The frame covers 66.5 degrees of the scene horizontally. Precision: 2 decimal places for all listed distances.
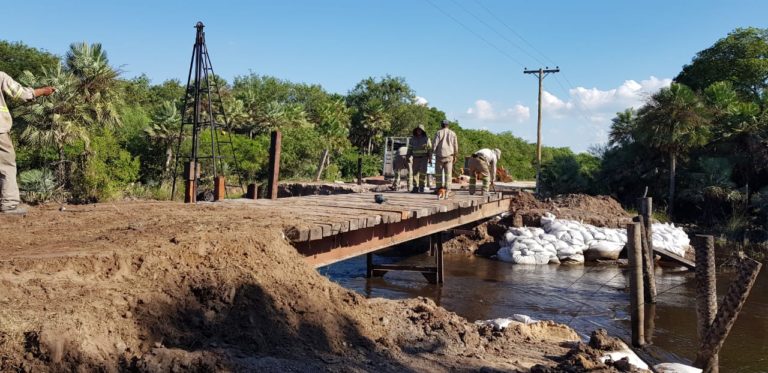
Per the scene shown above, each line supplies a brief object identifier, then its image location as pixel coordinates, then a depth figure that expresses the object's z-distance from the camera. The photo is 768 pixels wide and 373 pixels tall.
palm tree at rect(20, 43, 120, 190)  17.25
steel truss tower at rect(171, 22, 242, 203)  9.49
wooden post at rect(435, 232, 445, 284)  13.05
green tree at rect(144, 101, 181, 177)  22.34
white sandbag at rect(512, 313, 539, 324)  8.16
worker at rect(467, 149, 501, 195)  14.45
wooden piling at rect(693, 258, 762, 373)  6.64
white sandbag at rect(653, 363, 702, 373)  6.61
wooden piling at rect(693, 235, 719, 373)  7.42
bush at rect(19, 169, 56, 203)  17.08
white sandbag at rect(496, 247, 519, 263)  16.45
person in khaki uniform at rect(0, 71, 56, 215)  6.79
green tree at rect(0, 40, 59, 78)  28.70
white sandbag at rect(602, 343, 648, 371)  6.30
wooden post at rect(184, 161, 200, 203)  9.44
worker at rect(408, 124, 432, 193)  13.66
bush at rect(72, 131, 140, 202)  17.98
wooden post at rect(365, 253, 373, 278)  13.47
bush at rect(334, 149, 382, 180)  34.22
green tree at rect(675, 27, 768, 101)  28.86
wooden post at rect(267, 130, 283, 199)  10.44
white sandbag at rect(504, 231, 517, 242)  17.33
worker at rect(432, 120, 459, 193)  12.91
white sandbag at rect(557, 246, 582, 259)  16.30
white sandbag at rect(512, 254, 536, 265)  16.02
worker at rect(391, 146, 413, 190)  15.60
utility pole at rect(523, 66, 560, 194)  26.30
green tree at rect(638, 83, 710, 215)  21.56
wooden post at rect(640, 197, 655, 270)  12.35
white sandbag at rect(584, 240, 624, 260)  16.34
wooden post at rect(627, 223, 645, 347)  8.59
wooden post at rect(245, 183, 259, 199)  11.04
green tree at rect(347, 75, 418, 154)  40.78
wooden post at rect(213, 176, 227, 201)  10.09
